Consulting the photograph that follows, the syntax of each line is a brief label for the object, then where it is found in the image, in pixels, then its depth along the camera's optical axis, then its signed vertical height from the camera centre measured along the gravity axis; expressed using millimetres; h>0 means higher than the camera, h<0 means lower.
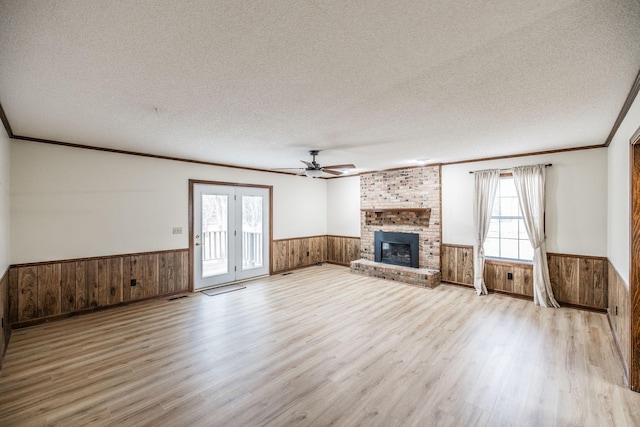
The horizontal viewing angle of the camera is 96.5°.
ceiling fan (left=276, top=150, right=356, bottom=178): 4750 +759
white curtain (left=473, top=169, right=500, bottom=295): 5315 -2
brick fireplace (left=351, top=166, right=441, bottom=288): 6070 -66
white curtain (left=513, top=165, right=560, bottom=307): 4672 -122
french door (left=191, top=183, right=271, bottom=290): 5684 -422
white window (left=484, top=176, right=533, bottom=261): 5160 -309
